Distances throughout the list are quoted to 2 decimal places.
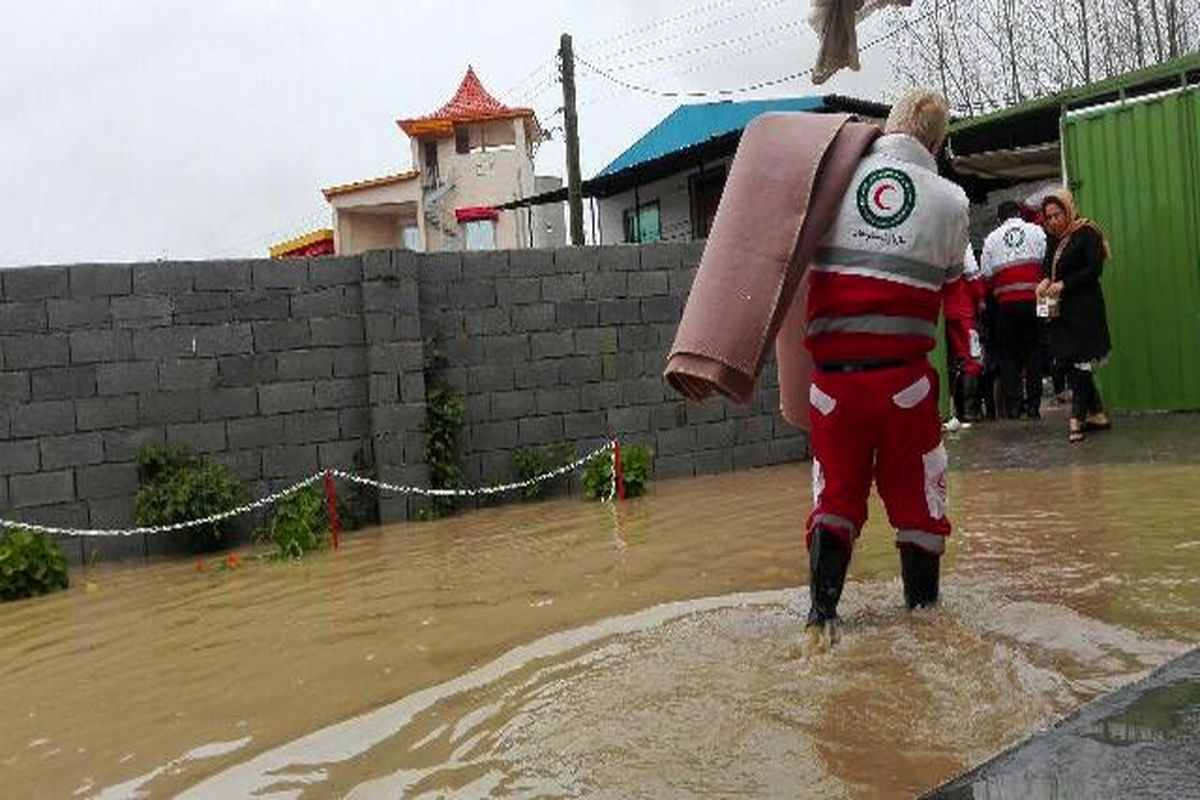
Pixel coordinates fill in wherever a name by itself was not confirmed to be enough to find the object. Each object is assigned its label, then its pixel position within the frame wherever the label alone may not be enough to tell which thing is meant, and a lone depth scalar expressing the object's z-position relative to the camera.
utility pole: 23.02
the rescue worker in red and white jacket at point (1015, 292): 9.55
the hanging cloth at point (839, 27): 6.71
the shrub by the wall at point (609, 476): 8.26
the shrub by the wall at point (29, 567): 6.14
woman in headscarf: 7.74
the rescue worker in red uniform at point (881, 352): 3.42
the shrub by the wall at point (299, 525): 6.93
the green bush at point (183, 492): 7.21
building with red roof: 36.38
